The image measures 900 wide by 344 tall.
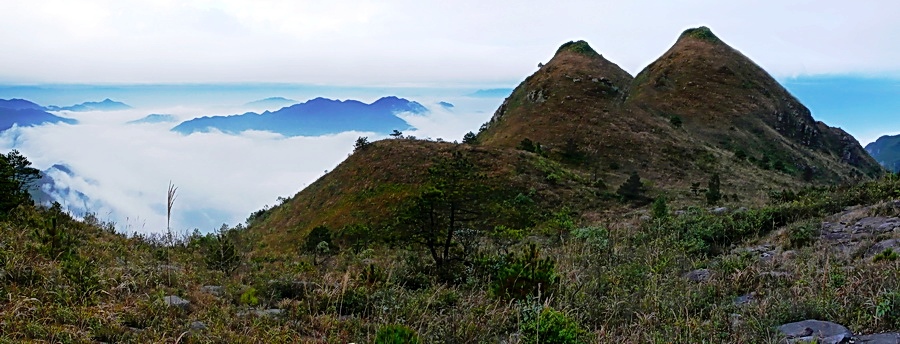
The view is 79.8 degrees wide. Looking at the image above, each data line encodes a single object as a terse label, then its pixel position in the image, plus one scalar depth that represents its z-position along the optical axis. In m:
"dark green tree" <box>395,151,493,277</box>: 8.10
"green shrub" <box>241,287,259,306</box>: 6.00
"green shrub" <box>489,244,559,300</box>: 6.22
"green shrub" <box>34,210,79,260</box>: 6.48
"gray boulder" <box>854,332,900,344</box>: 4.40
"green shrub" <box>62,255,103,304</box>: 5.15
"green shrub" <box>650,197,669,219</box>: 16.10
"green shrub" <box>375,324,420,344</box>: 4.14
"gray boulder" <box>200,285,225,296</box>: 6.39
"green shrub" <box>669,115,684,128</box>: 45.83
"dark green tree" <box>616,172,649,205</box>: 24.59
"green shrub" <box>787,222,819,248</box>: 8.59
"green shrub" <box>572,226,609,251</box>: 9.29
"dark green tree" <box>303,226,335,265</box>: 16.80
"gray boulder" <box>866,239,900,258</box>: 7.09
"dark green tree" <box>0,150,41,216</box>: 9.02
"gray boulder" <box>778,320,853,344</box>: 4.57
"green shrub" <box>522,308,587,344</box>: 4.20
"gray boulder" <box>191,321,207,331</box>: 4.82
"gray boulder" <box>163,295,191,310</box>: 5.36
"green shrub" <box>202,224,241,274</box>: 8.42
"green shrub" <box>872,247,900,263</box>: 6.45
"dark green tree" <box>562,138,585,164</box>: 35.03
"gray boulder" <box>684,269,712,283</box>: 7.26
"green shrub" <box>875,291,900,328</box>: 4.66
